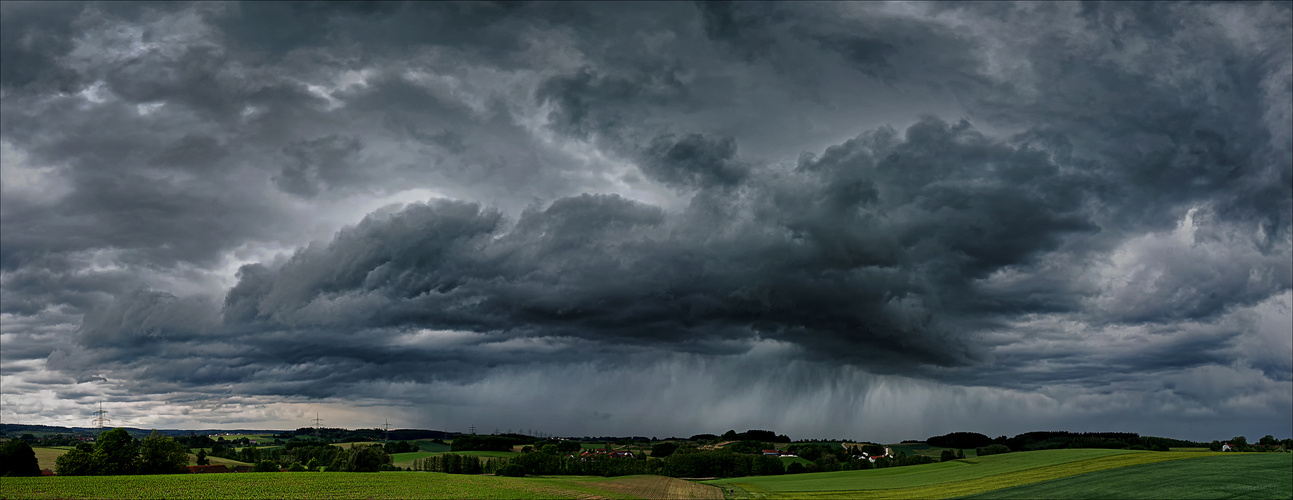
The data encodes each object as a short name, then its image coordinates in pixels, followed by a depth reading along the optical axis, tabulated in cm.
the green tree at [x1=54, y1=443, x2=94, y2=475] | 10506
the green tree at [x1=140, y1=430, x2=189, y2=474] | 11831
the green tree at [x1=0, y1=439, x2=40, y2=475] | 9975
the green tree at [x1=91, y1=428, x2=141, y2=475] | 10794
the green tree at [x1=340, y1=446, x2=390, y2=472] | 16150
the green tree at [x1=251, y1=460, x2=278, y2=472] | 14038
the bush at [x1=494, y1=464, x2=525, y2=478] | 16475
